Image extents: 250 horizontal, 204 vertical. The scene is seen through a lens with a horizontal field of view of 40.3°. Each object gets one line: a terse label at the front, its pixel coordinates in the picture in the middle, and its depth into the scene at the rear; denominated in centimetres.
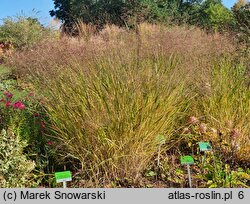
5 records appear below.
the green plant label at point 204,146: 295
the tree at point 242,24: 513
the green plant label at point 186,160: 280
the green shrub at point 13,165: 282
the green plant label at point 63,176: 253
